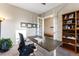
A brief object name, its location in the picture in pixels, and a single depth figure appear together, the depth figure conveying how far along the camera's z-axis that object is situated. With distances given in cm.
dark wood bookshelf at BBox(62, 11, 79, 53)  189
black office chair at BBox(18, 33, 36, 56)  196
